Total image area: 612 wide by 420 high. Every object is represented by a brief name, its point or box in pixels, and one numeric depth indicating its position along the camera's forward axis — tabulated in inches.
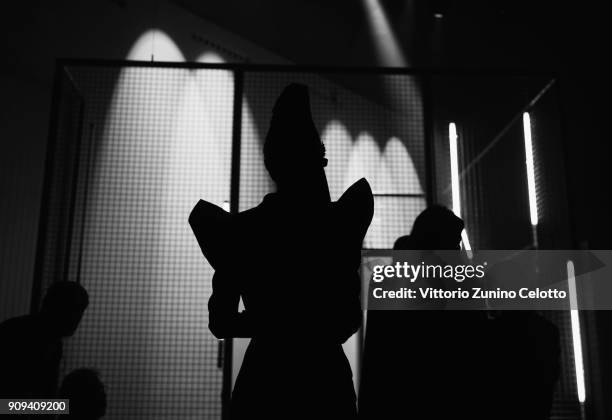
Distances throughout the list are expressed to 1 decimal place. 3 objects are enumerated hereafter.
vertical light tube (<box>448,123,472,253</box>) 135.7
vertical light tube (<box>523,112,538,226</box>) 137.0
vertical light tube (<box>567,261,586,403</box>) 123.3
